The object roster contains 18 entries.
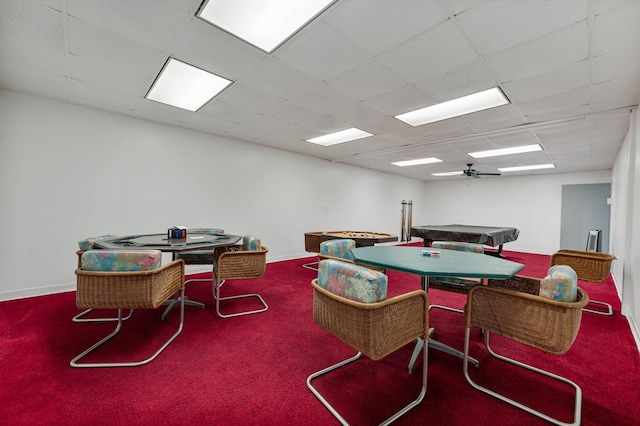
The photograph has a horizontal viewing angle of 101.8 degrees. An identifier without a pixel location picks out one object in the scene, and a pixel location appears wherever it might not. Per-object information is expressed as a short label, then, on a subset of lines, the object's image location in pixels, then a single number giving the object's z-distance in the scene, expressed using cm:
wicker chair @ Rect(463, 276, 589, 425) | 148
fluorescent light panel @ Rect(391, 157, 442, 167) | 695
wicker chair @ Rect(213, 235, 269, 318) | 280
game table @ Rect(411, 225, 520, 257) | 536
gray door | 740
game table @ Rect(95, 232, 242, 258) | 246
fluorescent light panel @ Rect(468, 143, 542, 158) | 535
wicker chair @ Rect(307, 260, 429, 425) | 137
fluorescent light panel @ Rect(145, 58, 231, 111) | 281
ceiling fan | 690
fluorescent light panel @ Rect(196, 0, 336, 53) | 184
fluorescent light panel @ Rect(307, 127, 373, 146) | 486
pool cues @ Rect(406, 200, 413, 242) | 1045
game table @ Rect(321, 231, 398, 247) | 455
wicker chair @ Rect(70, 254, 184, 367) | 194
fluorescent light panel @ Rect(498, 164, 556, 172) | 708
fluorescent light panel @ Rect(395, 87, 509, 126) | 323
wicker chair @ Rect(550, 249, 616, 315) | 309
